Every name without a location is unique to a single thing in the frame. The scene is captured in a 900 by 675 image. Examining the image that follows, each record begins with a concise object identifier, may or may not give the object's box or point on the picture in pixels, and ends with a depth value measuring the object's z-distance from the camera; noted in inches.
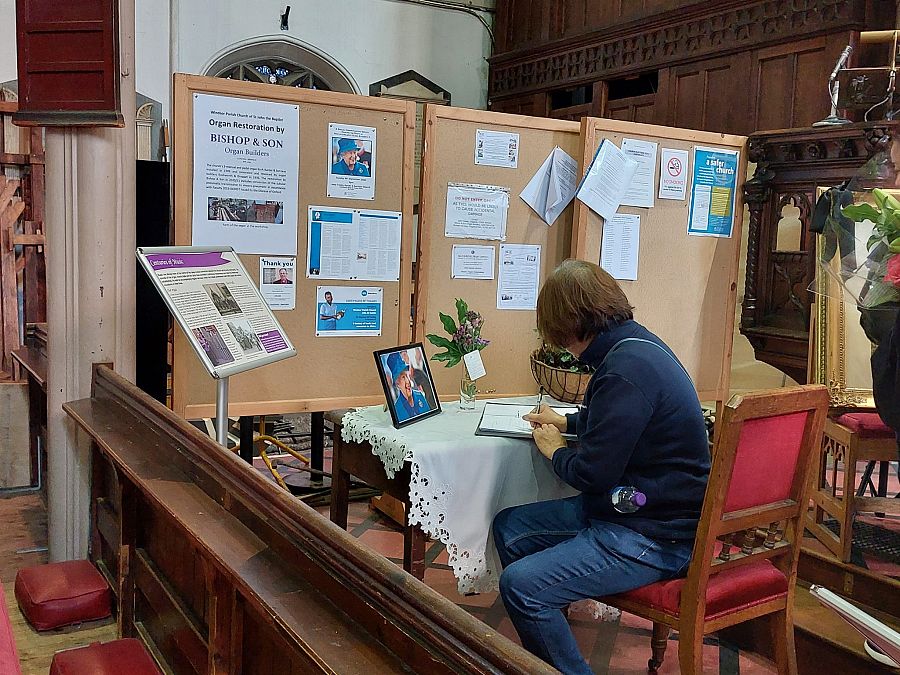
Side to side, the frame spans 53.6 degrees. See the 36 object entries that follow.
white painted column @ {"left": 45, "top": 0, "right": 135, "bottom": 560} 111.6
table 98.2
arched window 297.3
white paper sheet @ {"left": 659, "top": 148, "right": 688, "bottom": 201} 142.9
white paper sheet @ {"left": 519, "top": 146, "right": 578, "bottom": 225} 135.5
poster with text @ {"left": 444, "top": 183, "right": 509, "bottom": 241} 130.2
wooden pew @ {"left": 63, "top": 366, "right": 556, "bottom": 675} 48.9
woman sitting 86.2
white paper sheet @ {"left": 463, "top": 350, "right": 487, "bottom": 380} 115.2
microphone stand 158.9
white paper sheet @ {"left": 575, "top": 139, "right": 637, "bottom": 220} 135.9
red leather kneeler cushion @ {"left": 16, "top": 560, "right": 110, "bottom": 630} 102.5
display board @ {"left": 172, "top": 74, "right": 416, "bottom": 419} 113.3
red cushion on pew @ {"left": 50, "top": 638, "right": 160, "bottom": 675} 78.8
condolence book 103.2
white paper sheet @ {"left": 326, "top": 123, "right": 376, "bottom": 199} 121.2
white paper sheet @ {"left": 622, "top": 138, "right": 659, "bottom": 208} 140.0
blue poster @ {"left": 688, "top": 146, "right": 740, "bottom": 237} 147.6
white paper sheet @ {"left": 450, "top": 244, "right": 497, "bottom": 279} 131.5
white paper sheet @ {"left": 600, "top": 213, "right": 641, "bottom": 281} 139.9
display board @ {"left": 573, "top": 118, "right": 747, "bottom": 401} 138.3
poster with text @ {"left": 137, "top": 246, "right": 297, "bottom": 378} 89.1
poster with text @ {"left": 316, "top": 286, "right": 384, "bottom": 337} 123.6
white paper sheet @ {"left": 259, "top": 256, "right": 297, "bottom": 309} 118.9
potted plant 117.0
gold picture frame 137.6
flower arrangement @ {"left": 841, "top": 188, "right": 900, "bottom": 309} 76.4
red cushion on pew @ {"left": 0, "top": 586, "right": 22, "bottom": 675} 45.9
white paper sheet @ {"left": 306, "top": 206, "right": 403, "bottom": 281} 121.5
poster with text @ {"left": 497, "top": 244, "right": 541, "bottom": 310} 135.4
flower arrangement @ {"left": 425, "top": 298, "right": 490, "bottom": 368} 115.5
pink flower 70.8
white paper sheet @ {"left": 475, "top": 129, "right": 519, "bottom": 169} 130.6
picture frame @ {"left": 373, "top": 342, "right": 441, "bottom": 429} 105.8
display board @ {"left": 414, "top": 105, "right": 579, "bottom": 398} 128.3
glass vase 117.3
